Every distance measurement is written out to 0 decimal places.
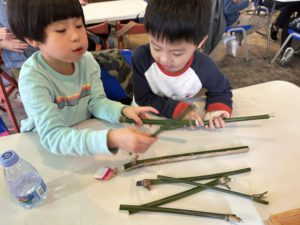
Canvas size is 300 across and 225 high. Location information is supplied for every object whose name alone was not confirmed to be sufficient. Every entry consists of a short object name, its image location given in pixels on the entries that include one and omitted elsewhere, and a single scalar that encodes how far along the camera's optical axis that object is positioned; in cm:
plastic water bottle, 64
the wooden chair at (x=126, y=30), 212
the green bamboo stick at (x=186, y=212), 61
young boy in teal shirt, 71
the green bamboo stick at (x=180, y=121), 77
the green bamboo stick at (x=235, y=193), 66
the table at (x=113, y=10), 228
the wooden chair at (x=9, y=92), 175
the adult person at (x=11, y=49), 171
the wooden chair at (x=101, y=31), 209
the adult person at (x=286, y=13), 358
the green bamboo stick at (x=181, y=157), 76
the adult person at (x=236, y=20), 263
